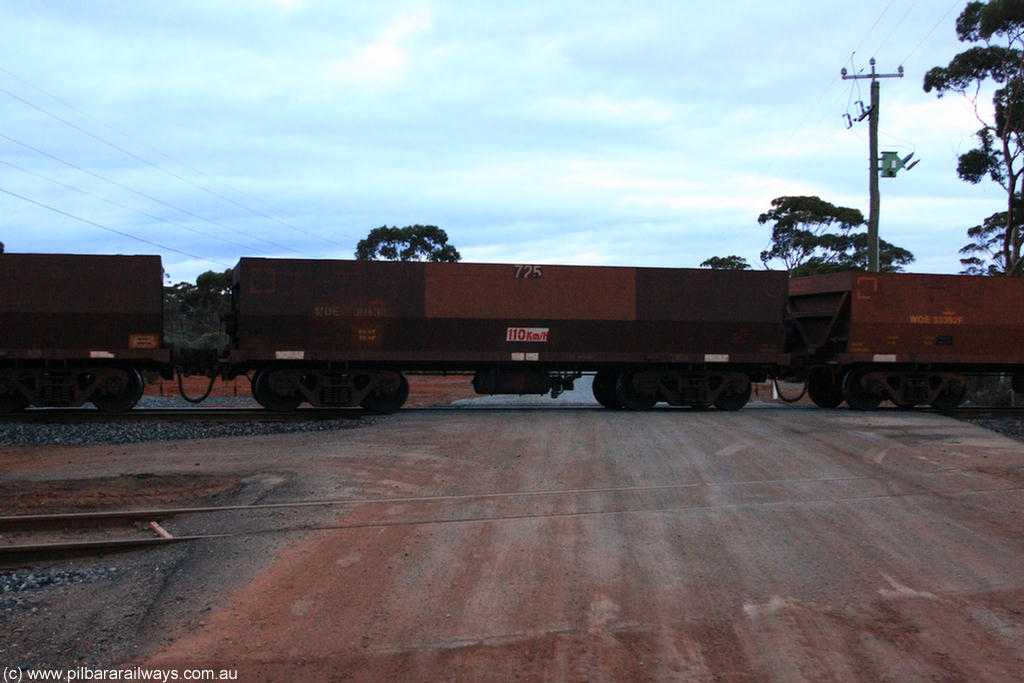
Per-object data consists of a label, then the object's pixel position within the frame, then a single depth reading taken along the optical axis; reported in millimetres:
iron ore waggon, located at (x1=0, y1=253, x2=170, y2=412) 15301
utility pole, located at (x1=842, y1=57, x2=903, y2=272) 24688
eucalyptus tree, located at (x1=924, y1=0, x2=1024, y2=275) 30531
